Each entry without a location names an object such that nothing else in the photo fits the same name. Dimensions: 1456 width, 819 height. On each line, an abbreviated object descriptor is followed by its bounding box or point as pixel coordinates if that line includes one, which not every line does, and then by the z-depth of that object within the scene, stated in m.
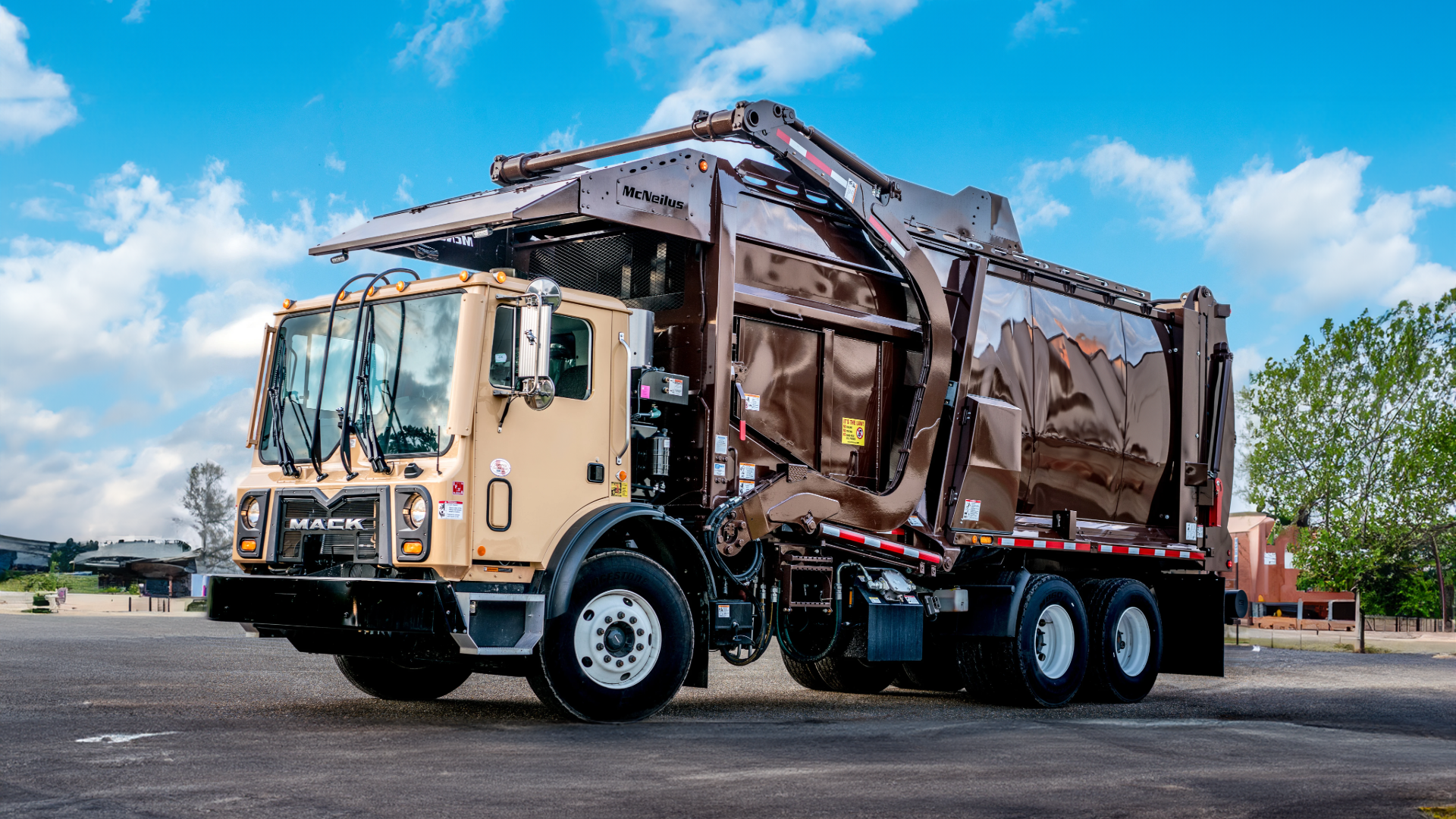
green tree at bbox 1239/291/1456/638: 29.89
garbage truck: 8.76
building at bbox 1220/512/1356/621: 38.06
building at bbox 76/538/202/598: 56.72
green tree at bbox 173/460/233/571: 62.25
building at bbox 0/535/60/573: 71.94
